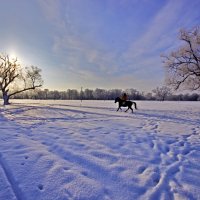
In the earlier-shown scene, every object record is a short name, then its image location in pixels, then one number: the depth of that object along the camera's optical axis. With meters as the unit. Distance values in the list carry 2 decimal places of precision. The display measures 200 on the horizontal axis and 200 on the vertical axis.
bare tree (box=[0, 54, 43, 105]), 34.41
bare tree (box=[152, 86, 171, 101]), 129.44
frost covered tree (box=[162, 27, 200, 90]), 24.38
